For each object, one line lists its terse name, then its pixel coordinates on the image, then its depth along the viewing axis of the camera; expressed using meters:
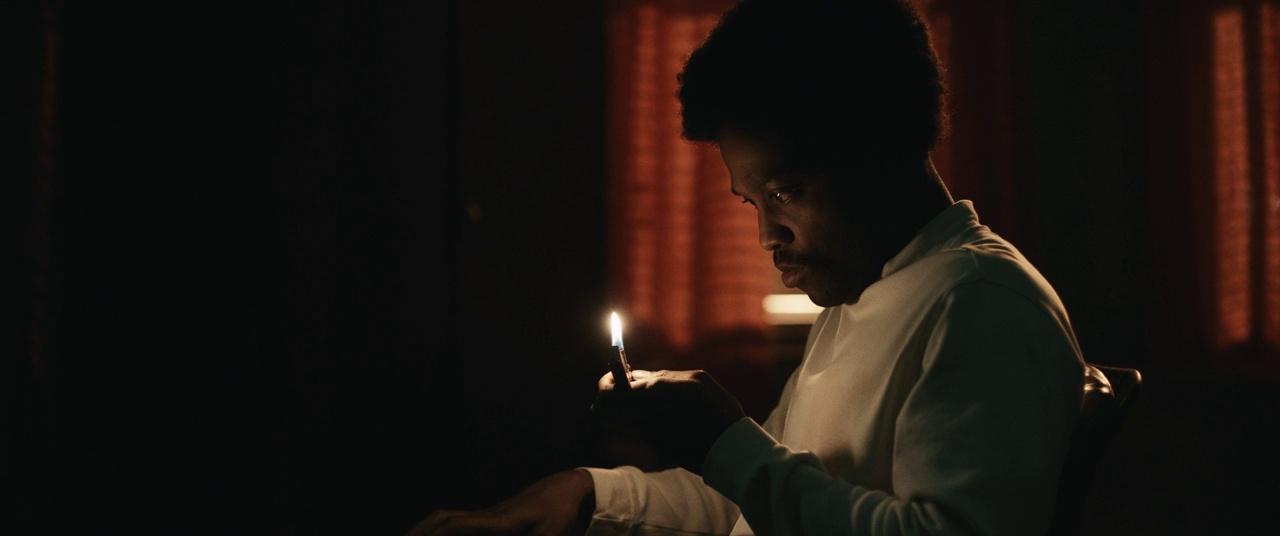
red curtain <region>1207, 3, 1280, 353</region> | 3.11
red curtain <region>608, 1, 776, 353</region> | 2.99
